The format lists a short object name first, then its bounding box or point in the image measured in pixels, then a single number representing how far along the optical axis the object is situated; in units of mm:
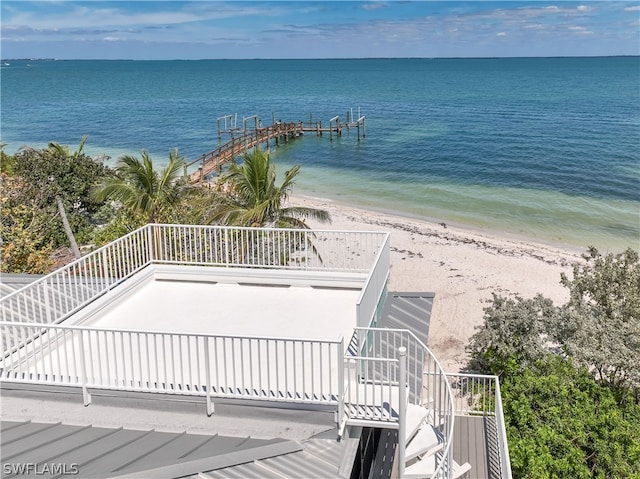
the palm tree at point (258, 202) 17656
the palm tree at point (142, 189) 18641
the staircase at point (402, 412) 7402
